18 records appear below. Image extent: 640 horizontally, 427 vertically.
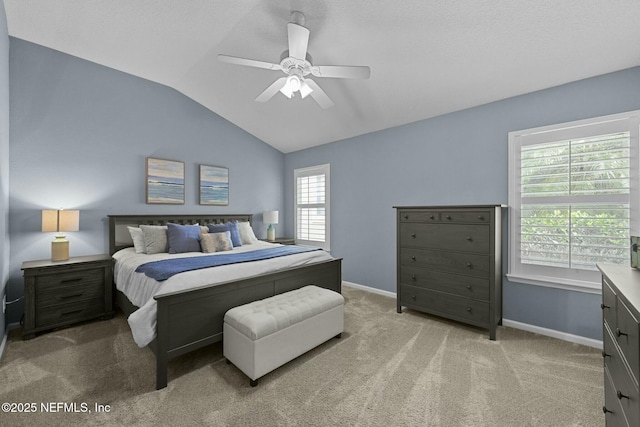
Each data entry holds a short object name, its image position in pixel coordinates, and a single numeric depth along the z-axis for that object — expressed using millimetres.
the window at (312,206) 5074
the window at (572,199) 2473
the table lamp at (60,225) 2984
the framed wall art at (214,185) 4562
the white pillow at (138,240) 3512
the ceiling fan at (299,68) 2219
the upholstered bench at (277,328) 1999
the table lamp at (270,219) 5195
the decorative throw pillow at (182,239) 3475
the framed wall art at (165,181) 4023
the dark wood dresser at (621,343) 946
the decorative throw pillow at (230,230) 4043
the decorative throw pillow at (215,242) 3533
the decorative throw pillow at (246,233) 4445
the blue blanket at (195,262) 2260
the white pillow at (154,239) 3469
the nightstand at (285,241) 5135
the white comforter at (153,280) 1964
